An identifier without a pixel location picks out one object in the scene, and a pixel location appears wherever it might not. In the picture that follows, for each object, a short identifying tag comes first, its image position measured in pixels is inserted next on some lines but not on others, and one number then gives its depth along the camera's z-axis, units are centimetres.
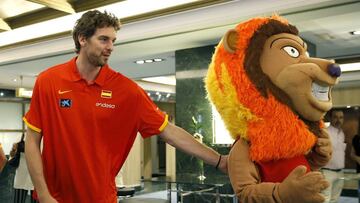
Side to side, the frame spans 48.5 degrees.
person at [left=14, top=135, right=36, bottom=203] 504
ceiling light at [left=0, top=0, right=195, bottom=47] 389
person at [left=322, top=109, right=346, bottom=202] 532
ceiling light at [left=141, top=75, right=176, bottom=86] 961
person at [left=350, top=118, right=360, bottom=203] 581
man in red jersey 175
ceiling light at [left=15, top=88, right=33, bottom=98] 742
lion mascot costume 147
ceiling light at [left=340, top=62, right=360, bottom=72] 710
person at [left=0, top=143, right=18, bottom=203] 588
